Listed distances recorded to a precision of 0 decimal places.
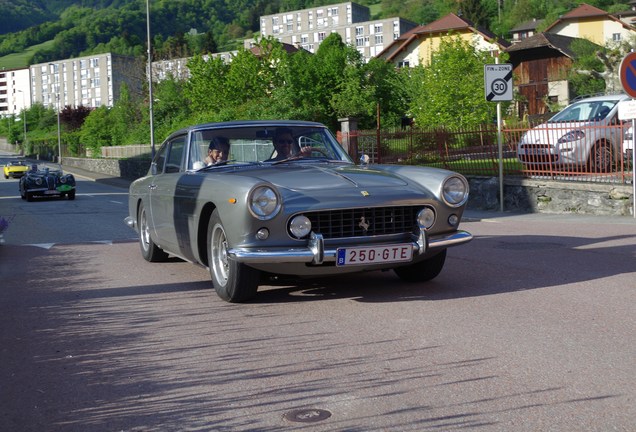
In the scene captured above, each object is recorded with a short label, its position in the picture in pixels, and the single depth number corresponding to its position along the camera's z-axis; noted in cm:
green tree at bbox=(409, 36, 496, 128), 3738
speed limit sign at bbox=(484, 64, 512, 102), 1614
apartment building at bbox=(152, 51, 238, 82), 6919
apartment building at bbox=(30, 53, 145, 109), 16312
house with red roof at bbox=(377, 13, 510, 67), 7338
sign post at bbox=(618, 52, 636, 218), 1310
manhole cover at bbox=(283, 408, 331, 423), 388
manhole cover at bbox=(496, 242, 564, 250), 1027
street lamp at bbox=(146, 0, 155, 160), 4028
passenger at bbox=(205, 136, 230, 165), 795
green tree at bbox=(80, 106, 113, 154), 7950
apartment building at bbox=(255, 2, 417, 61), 15200
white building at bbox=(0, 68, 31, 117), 19188
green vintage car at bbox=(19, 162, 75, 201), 2908
